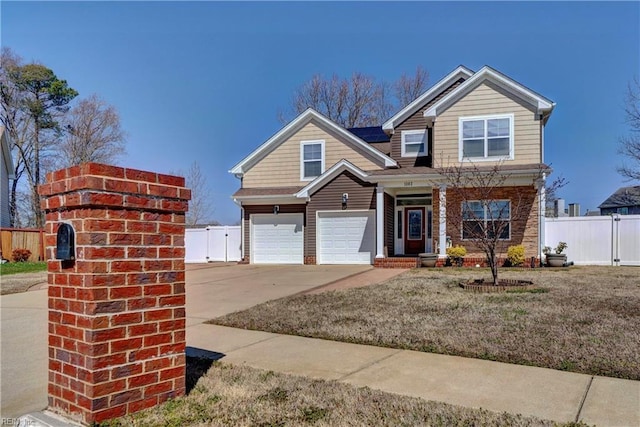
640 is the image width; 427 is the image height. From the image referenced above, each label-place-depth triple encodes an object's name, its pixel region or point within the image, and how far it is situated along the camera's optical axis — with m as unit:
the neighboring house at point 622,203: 43.23
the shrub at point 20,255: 20.70
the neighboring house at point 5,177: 25.77
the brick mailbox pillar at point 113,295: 2.96
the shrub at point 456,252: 15.69
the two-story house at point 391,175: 15.69
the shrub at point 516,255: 15.11
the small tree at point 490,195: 14.70
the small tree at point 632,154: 24.69
